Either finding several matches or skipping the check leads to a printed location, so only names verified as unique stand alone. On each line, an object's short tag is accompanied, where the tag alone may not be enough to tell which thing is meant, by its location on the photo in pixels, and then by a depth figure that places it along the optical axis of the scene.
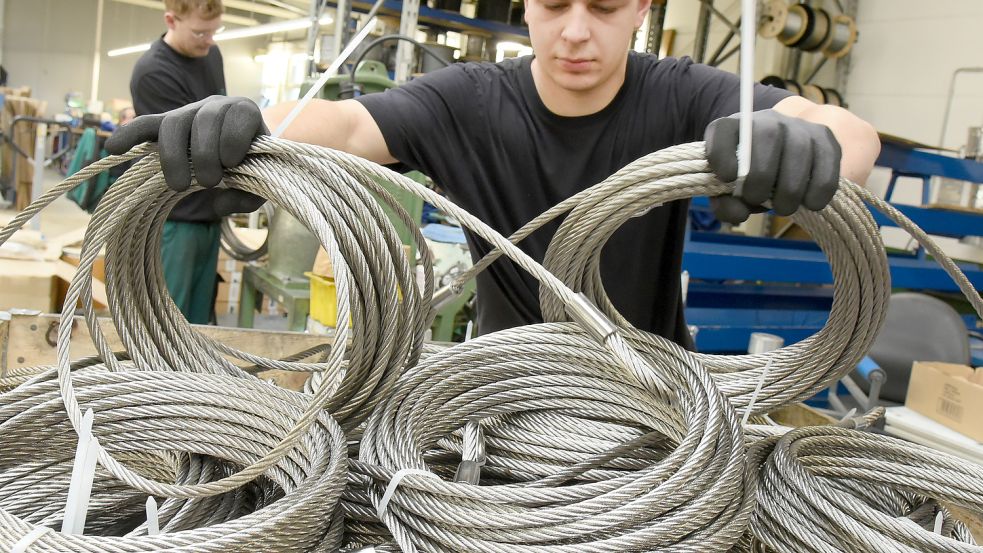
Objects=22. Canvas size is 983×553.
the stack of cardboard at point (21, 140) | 7.72
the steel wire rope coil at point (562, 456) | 0.73
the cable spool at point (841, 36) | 5.45
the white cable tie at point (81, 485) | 0.70
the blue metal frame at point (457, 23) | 4.66
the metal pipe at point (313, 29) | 4.18
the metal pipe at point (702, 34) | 6.24
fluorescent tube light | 5.24
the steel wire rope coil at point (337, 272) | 0.77
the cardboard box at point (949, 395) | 2.14
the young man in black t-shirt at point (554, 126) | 1.31
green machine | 2.95
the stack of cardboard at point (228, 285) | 4.11
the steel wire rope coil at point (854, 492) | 0.80
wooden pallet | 1.42
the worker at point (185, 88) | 2.53
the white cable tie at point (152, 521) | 0.71
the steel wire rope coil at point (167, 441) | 0.79
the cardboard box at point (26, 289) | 2.63
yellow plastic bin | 2.48
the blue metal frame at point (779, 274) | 3.19
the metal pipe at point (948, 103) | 5.03
